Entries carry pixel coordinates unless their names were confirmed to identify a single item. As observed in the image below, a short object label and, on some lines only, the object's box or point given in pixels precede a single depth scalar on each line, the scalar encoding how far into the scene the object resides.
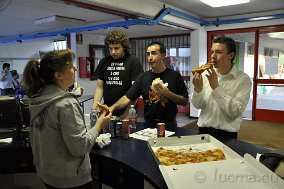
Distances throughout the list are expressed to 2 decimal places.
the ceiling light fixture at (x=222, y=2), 4.18
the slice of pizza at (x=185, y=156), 1.35
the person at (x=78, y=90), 1.93
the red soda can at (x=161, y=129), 1.86
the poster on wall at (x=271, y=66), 5.86
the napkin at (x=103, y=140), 1.75
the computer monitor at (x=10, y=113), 2.05
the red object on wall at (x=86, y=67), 6.71
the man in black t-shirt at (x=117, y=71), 2.58
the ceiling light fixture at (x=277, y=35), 5.63
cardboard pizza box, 1.04
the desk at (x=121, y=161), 1.40
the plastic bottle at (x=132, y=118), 2.21
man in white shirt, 1.80
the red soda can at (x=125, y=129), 1.94
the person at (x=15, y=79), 7.72
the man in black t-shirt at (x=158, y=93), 2.21
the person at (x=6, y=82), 7.44
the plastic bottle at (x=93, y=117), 2.11
